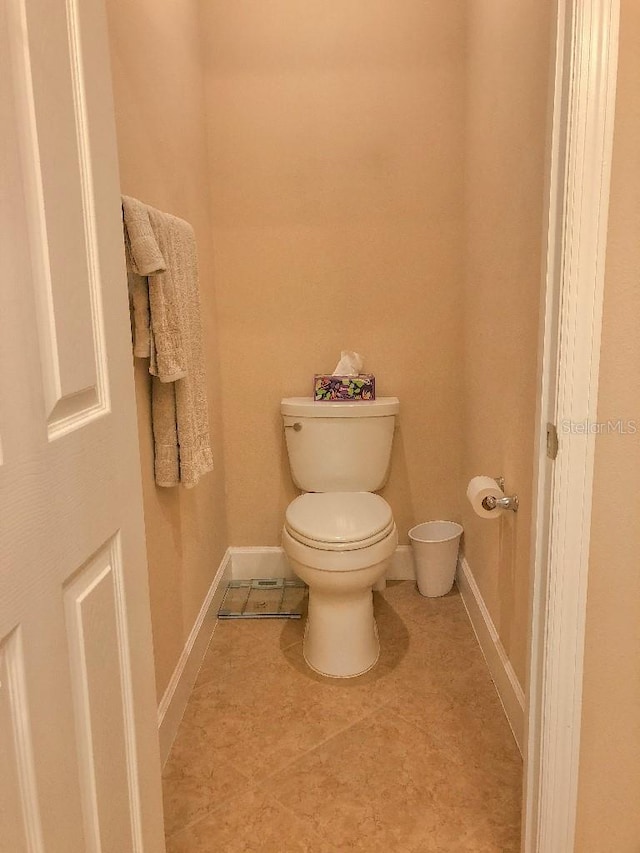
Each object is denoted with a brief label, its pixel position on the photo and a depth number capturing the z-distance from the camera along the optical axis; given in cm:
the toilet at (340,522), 191
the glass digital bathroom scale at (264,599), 241
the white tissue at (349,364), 245
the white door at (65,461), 66
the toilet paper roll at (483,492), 172
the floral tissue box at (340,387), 242
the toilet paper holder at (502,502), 168
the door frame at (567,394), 91
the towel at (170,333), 138
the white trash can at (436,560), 248
